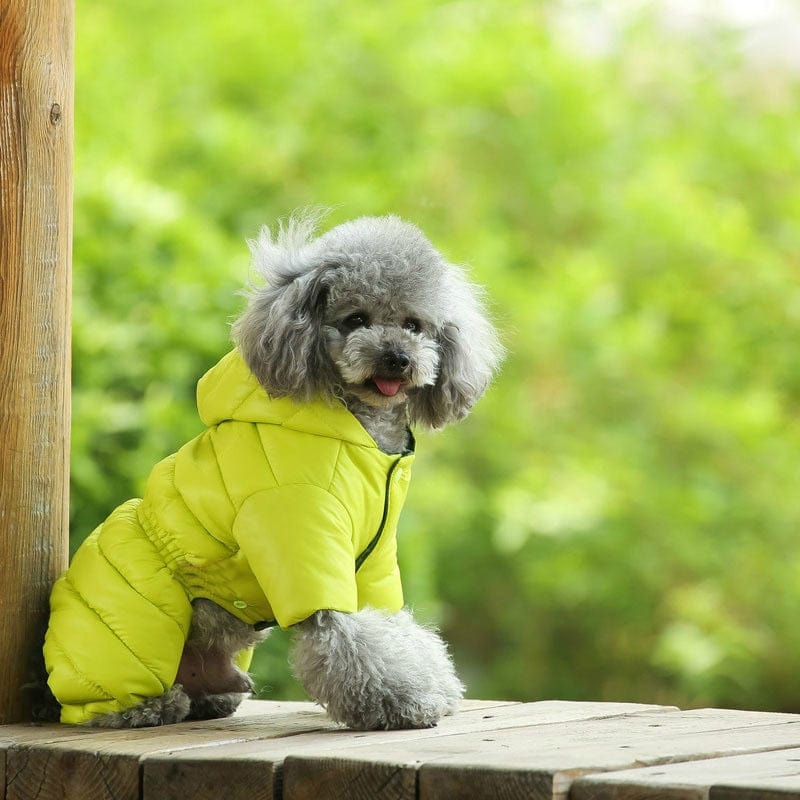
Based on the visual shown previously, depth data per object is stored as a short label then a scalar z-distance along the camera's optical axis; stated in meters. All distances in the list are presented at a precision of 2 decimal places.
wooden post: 4.98
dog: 4.55
